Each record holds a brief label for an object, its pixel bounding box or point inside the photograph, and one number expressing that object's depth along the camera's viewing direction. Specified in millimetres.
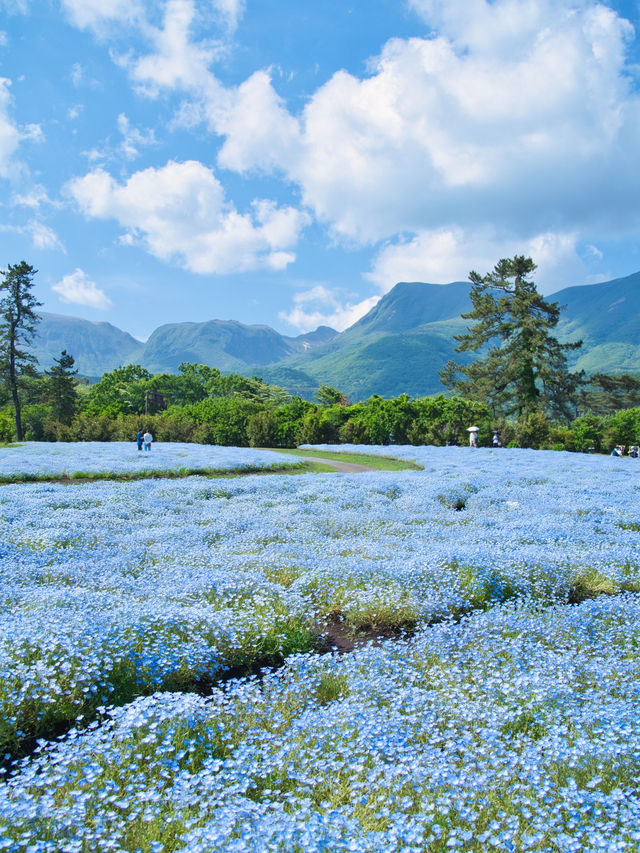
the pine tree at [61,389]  54031
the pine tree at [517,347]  48344
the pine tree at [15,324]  49219
